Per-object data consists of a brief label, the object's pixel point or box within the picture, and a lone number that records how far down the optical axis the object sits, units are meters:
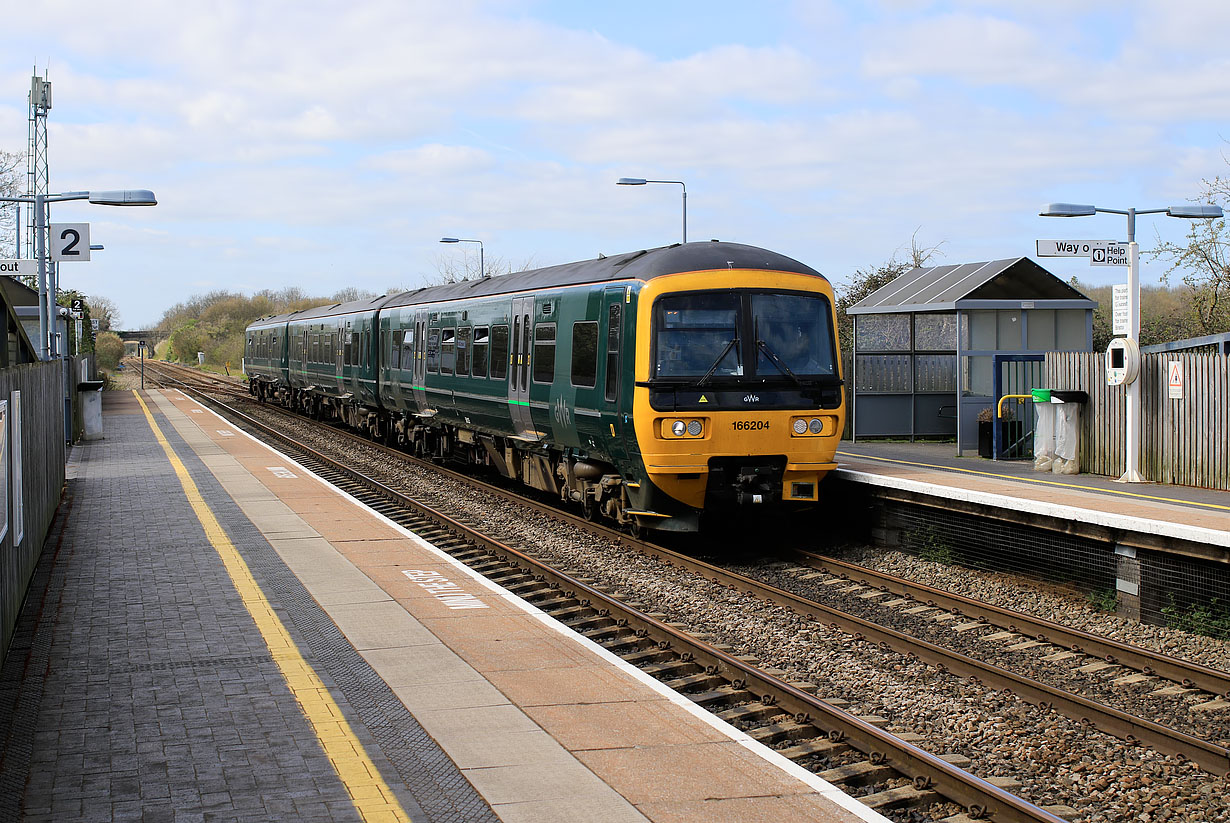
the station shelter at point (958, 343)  18.70
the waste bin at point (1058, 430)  15.54
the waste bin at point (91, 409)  25.91
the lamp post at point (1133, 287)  14.59
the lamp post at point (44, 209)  18.33
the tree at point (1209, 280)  29.11
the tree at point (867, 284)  38.56
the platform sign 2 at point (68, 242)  18.27
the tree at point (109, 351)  74.64
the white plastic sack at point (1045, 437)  15.84
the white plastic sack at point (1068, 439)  15.53
